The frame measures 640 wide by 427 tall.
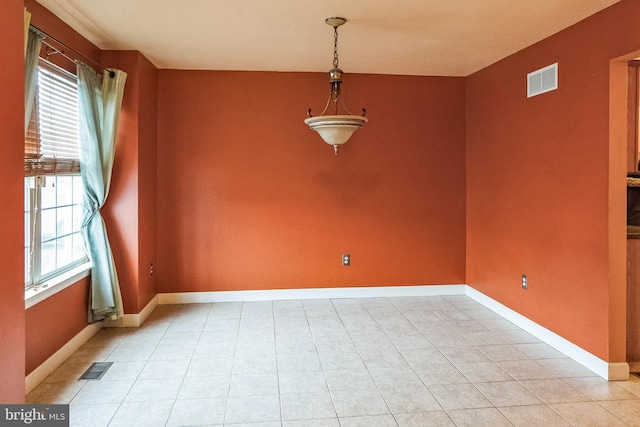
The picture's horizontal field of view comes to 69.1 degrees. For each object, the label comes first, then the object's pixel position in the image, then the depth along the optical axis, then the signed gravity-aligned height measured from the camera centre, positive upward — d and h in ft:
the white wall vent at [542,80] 11.35 +3.47
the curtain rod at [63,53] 9.48 +3.72
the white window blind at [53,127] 9.35 +1.98
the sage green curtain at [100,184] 11.83 +0.83
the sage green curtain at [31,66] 8.44 +2.74
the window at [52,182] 9.61 +0.77
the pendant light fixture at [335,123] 11.41 +2.31
